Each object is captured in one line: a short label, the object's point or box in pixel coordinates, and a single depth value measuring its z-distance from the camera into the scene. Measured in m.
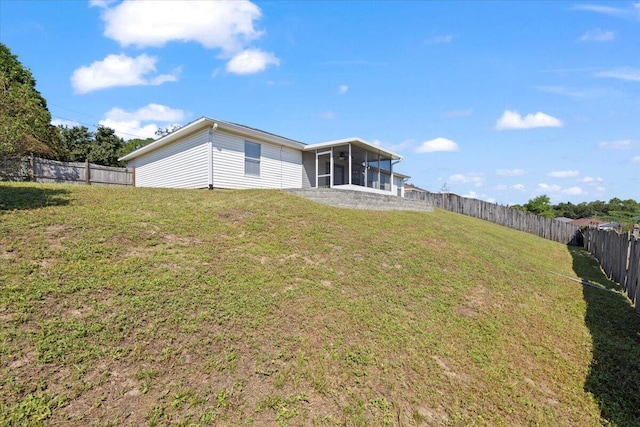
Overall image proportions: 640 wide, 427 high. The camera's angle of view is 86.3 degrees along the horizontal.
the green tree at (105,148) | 27.39
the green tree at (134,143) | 32.61
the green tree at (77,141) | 27.31
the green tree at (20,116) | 8.18
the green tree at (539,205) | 39.19
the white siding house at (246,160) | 12.97
